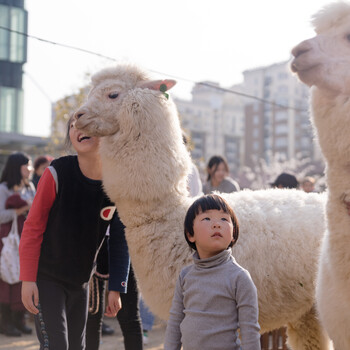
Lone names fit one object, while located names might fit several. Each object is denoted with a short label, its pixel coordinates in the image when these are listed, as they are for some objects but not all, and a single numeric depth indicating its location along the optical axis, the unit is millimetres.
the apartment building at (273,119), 68188
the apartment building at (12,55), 21156
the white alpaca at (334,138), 2092
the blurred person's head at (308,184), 7094
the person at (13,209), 5746
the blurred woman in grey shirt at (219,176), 6031
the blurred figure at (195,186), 4906
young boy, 2131
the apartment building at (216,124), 75125
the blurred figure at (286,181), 5805
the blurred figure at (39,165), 6422
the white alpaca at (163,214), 2812
